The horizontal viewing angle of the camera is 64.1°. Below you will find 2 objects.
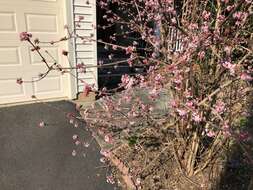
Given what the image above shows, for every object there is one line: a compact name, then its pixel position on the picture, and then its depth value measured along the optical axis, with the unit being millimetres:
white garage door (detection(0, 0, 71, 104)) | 3384
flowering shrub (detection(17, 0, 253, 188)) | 1694
